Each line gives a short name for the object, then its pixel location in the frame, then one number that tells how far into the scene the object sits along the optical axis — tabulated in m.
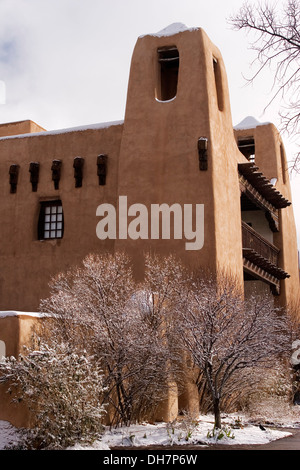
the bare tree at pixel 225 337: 14.34
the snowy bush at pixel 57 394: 11.38
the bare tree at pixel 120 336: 14.15
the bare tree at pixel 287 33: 8.36
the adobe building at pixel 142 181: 19.34
